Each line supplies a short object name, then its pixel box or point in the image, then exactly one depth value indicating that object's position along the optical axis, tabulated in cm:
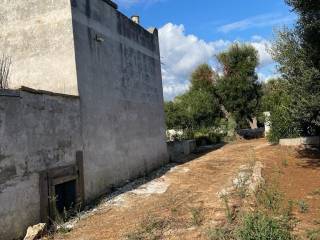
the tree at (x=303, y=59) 815
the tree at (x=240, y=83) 2096
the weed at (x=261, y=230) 452
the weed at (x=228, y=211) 586
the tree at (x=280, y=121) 1404
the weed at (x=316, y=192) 756
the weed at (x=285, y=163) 1085
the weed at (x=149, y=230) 541
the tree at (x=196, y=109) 2116
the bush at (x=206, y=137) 1852
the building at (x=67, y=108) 607
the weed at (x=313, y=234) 481
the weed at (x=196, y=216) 588
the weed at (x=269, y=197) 644
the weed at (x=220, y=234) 502
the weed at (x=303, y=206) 635
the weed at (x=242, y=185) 752
